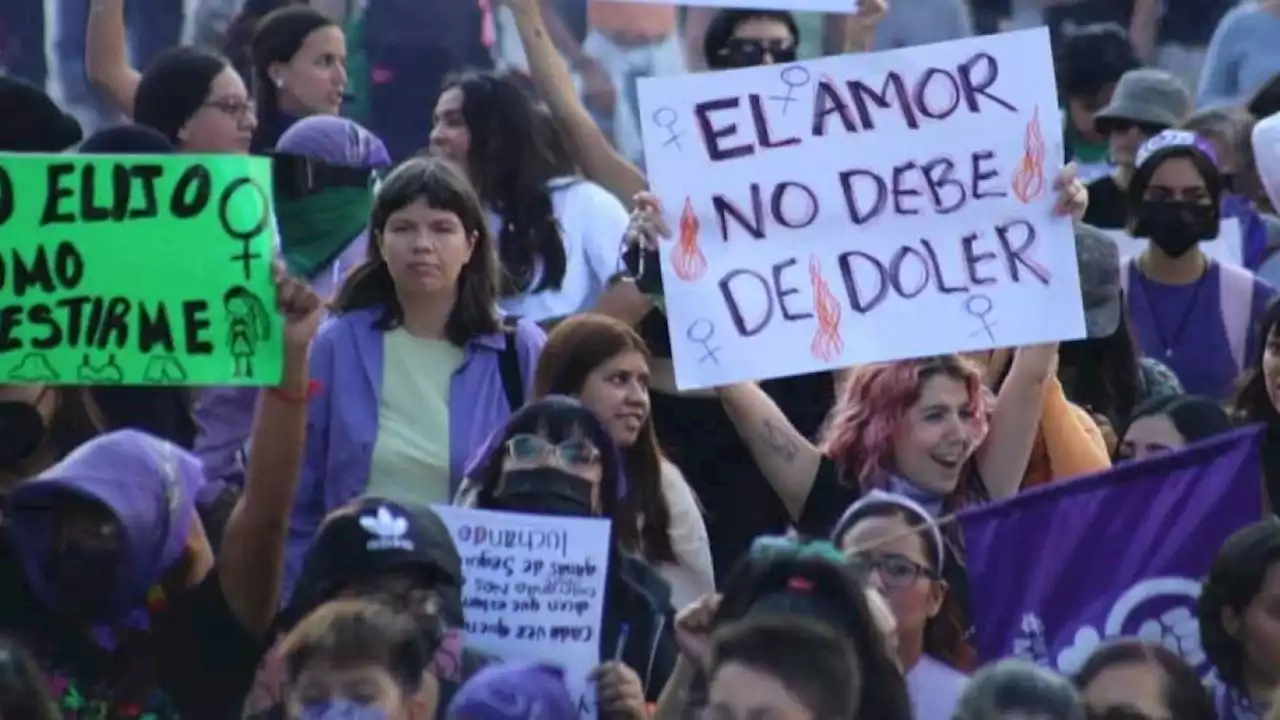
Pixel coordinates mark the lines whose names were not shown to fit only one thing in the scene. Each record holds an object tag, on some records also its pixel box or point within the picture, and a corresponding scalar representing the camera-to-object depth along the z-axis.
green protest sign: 13.45
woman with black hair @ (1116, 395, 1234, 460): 14.84
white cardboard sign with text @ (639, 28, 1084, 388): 14.24
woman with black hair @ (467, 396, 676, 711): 13.34
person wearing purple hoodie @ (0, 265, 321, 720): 12.80
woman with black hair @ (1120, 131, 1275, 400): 17.36
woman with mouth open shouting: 14.37
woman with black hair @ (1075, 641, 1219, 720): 11.95
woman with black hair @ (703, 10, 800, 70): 17.27
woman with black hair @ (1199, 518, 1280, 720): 12.55
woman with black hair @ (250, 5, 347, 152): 18.03
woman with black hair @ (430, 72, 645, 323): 16.52
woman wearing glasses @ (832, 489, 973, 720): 12.90
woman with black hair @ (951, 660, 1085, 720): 11.24
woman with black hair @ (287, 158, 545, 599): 14.26
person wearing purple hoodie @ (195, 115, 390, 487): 15.75
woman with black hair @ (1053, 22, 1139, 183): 20.52
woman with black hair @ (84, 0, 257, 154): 17.16
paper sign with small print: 13.01
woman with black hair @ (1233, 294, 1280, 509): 14.30
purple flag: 12.86
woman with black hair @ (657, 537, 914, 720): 11.59
